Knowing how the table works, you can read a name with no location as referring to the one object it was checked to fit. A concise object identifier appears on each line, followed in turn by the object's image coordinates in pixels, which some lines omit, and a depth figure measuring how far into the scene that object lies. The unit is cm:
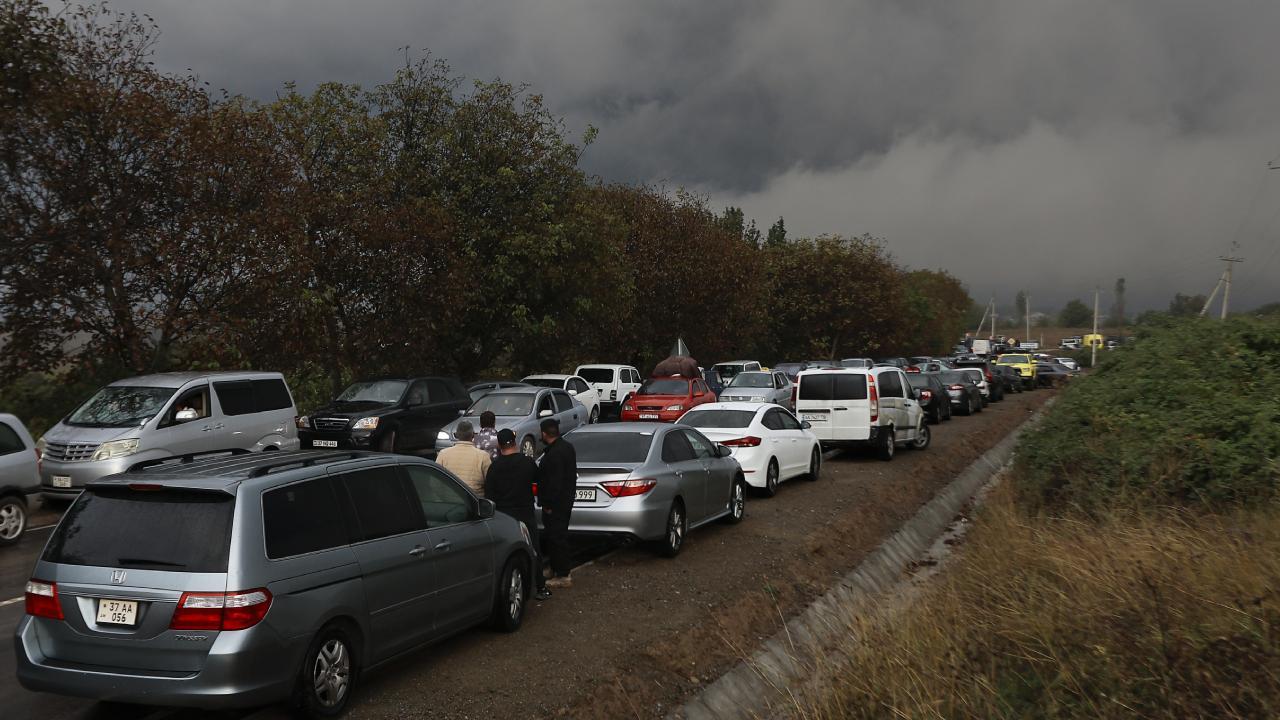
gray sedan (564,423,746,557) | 1026
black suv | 1873
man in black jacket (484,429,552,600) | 877
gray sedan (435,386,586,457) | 1800
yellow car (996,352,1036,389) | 5509
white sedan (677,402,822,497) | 1516
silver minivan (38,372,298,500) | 1309
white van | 2002
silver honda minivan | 519
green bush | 987
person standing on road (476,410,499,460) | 1196
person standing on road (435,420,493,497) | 938
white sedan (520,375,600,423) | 2570
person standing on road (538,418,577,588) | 914
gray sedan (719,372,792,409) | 2766
